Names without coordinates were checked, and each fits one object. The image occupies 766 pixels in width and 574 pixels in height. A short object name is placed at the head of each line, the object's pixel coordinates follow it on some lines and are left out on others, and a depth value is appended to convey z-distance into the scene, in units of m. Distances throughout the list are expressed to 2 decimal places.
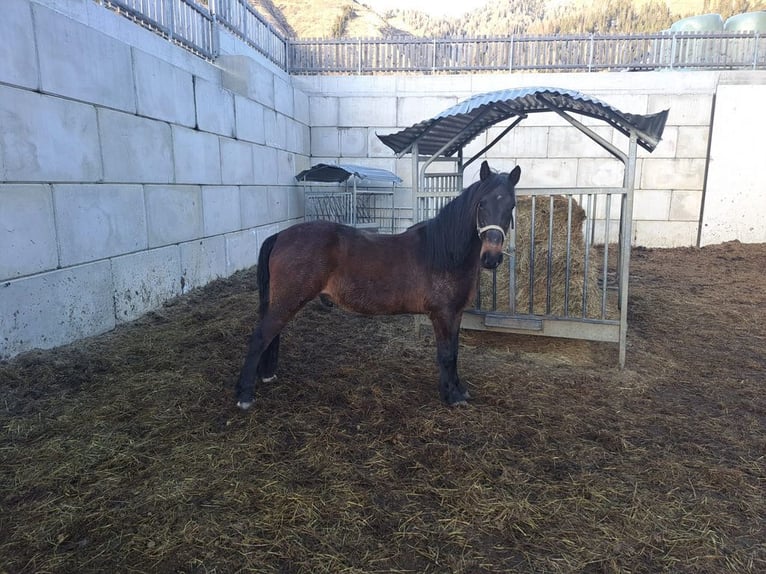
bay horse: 3.38
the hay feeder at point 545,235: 4.05
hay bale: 4.70
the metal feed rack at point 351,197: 9.56
